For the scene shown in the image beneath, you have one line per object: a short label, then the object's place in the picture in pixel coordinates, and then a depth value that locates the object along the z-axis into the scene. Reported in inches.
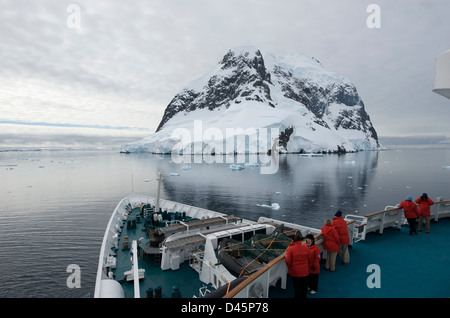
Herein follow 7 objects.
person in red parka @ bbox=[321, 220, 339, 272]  249.0
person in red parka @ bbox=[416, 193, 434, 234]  355.9
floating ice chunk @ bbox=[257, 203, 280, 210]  1084.6
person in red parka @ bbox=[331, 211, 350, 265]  255.2
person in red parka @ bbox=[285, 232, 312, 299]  196.4
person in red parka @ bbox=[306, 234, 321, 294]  202.8
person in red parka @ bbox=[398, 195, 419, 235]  348.5
